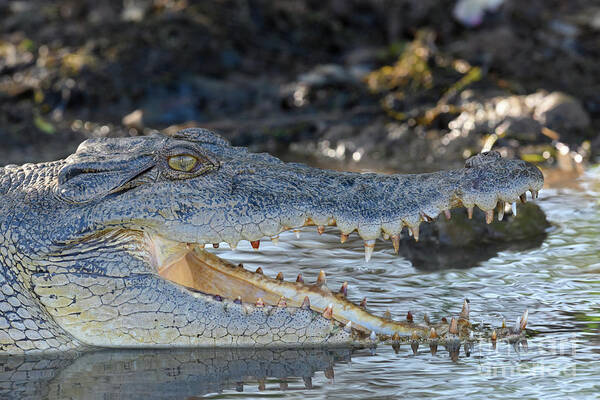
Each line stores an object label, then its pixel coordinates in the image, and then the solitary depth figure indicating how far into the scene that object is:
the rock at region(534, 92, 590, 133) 15.90
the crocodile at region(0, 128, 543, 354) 8.12
